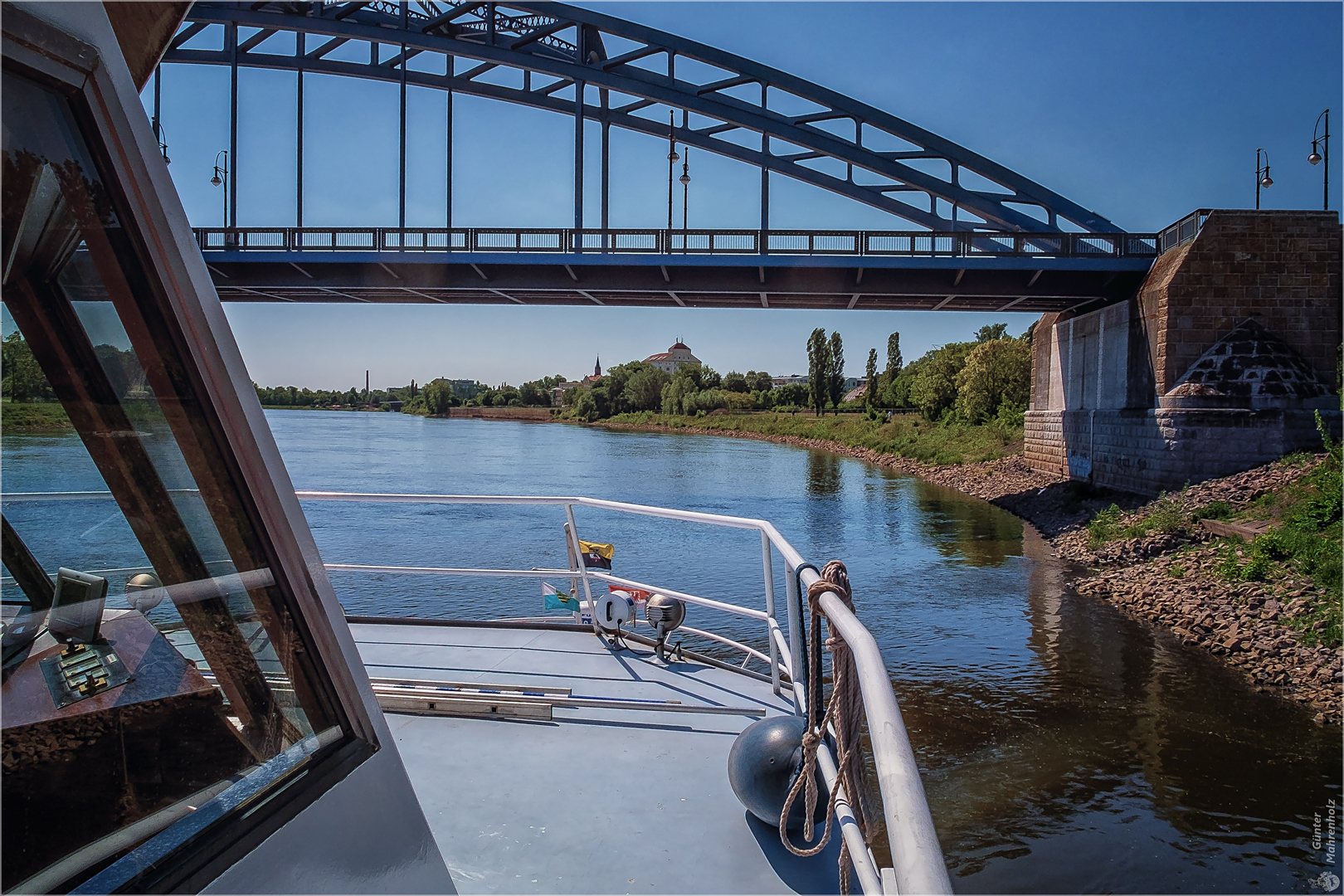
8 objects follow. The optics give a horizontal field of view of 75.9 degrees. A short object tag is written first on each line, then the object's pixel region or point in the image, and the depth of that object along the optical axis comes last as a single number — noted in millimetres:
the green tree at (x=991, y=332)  73844
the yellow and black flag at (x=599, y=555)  6195
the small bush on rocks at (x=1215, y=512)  15641
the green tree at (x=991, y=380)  43656
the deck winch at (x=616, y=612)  4656
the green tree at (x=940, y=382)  48969
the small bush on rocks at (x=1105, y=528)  17547
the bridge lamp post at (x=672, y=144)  30078
